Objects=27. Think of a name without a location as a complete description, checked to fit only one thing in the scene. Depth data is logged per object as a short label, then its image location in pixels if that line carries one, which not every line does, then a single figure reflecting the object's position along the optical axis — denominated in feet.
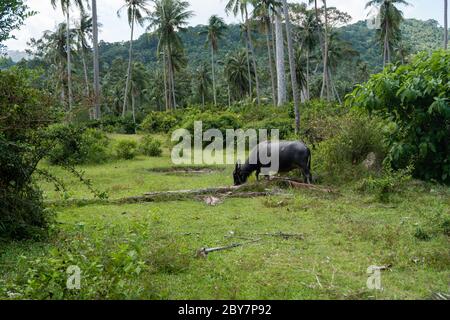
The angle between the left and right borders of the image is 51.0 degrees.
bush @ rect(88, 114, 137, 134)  96.80
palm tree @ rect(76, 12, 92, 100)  136.98
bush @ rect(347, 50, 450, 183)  36.37
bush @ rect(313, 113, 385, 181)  40.65
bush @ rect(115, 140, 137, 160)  63.10
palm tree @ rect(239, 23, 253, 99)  132.98
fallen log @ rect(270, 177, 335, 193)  36.21
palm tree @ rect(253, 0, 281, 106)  82.20
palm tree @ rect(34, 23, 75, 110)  141.28
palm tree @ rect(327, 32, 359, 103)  146.92
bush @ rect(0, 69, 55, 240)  23.86
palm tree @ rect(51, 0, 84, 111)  115.14
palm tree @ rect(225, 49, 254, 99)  169.07
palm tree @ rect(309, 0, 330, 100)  107.78
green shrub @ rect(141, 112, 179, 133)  96.26
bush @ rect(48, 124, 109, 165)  26.13
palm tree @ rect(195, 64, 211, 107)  191.62
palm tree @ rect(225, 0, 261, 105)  106.32
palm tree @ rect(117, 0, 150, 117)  122.72
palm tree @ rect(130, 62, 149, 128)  177.78
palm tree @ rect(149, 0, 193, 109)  132.98
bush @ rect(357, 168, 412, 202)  32.89
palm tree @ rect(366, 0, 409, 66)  125.18
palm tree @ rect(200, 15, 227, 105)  148.15
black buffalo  39.73
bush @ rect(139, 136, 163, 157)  67.00
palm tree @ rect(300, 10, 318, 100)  134.58
